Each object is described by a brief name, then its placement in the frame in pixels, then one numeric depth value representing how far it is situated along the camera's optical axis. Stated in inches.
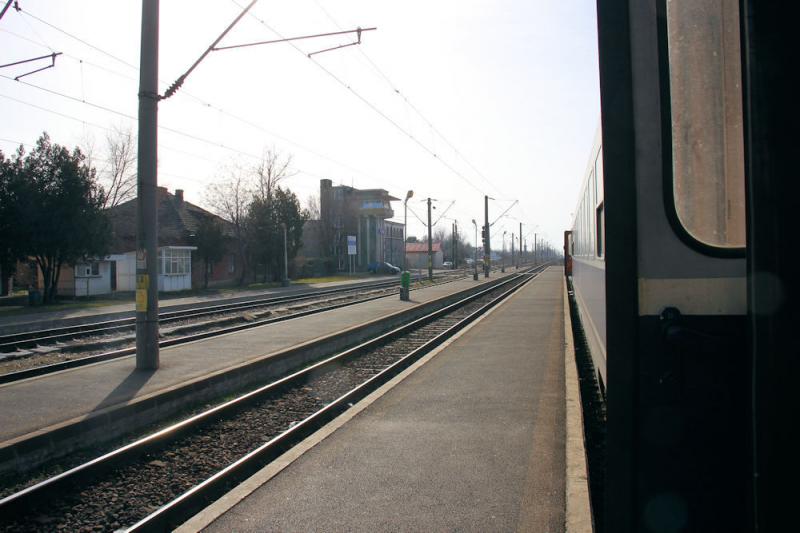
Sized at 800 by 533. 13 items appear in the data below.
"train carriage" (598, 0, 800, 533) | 70.2
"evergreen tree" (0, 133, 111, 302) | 1114.1
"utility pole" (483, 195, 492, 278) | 2016.2
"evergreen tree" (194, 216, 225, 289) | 1685.5
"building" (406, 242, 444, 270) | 4534.9
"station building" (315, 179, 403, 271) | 2940.5
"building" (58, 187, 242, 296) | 1387.8
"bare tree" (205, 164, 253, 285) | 1941.1
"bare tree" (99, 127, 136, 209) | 1557.6
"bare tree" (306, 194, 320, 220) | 3238.2
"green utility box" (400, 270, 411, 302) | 1028.7
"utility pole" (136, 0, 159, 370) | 379.6
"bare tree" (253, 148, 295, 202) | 2076.8
